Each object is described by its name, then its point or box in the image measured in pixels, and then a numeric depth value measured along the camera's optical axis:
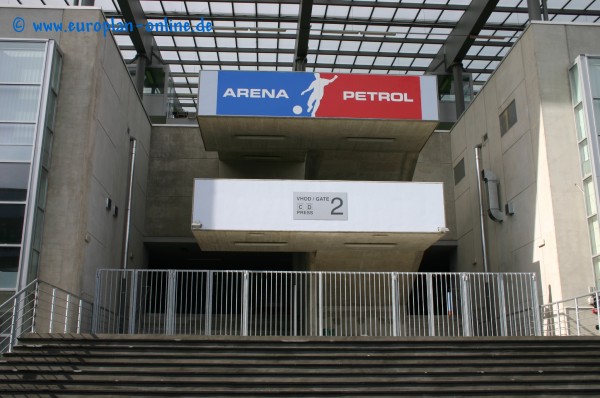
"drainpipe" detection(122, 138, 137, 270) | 21.16
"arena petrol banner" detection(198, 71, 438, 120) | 19.83
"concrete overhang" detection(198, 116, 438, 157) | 20.16
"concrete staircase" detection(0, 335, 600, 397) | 11.88
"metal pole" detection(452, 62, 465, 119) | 33.53
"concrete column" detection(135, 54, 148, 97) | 31.89
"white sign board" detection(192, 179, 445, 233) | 18.66
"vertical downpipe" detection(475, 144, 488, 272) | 22.14
